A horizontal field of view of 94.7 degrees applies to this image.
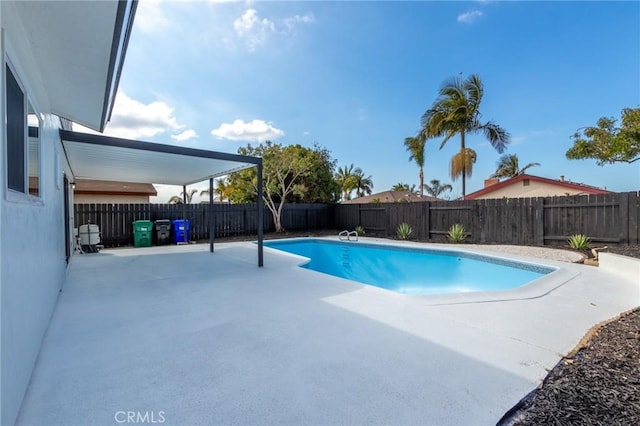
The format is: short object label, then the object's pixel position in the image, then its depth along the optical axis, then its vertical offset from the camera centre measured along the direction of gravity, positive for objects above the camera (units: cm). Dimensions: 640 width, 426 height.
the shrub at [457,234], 1041 -80
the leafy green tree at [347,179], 3107 +366
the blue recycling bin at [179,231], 1066 -63
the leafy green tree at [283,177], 1283 +190
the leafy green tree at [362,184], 3344 +331
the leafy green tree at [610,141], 728 +190
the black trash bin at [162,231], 1036 -60
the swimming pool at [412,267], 666 -152
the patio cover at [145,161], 462 +112
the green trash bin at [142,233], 990 -64
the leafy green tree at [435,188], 3606 +296
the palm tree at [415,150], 1849 +403
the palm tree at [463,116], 1361 +449
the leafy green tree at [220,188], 2704 +238
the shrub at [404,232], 1170 -80
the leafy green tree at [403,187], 3781 +327
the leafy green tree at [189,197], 3011 +174
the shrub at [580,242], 783 -84
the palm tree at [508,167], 2908 +448
